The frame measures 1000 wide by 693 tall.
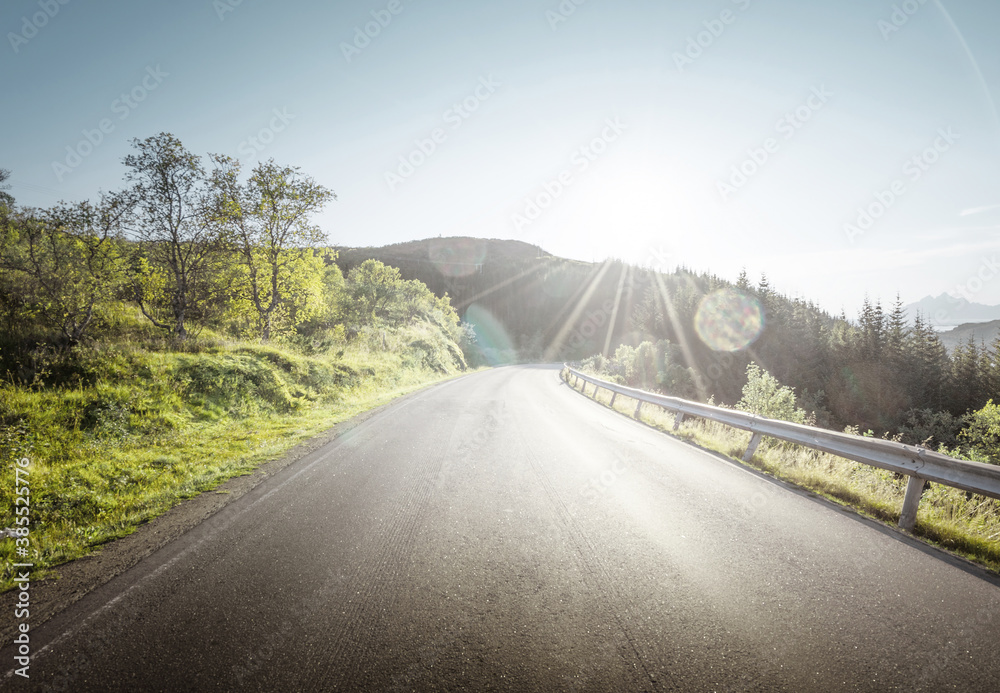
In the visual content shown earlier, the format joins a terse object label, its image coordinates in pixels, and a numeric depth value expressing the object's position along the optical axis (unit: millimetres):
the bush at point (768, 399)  14328
